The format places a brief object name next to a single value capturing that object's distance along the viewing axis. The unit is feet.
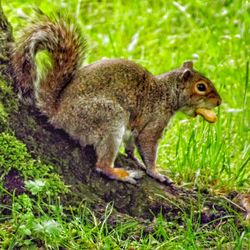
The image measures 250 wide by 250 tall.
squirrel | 20.97
